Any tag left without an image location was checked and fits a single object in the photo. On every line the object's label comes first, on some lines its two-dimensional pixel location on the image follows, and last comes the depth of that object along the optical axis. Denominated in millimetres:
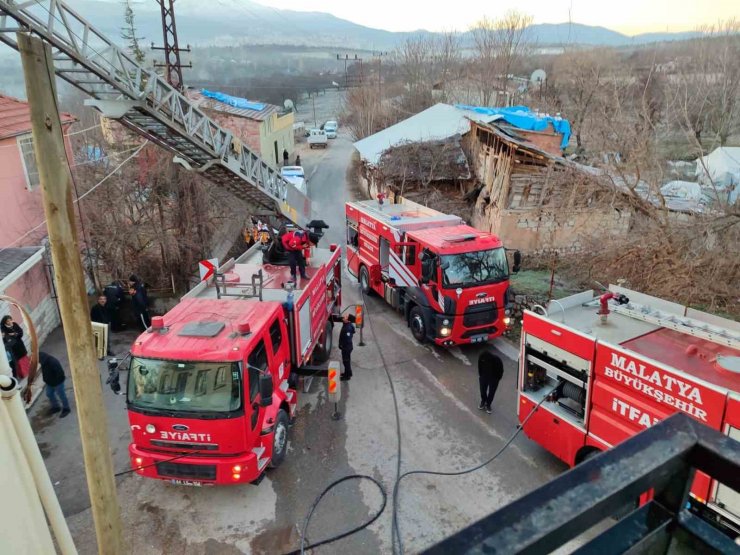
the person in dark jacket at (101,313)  10797
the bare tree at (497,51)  37375
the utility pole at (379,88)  38619
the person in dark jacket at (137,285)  11461
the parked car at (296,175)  24789
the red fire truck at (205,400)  6129
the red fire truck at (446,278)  10125
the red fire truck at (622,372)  4992
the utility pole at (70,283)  3285
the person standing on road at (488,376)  8250
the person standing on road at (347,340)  9527
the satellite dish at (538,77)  36562
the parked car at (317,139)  46406
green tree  19684
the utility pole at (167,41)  14867
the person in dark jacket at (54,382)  8266
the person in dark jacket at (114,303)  11430
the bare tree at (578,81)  28172
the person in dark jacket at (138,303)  11383
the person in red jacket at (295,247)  9141
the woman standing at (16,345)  8438
